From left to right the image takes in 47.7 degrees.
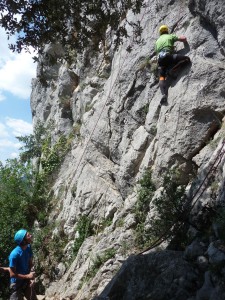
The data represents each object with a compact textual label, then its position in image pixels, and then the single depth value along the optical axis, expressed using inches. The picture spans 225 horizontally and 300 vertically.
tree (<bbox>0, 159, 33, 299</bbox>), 377.6
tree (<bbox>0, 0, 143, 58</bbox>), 147.6
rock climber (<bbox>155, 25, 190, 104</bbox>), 260.5
